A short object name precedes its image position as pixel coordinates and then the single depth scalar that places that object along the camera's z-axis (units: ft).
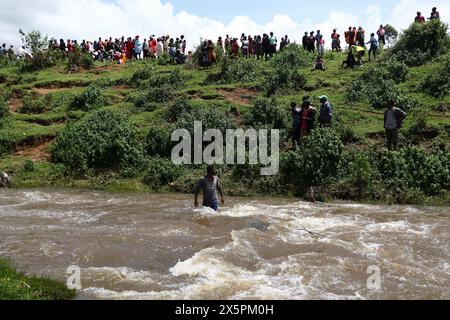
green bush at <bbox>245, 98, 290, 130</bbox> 65.69
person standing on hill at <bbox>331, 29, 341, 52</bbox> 106.63
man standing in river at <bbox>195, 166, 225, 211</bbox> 42.55
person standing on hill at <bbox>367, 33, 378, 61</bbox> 89.56
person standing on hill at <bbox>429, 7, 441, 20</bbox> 87.25
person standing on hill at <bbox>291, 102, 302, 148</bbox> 59.00
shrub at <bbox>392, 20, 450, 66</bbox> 82.79
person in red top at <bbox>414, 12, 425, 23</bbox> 90.79
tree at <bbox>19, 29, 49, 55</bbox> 114.83
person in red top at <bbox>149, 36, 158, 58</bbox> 113.09
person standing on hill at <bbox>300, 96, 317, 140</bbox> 58.23
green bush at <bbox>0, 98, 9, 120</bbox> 76.69
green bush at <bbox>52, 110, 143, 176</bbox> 60.80
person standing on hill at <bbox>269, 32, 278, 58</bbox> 100.12
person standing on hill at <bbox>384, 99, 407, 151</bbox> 54.39
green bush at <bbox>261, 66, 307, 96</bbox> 79.77
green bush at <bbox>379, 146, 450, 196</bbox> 50.42
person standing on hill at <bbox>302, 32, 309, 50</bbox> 103.81
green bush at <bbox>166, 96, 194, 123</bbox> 71.72
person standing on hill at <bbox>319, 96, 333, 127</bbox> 58.85
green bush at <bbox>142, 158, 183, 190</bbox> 57.47
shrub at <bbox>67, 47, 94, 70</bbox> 106.47
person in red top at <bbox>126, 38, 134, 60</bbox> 114.73
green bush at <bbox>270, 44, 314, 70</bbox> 92.38
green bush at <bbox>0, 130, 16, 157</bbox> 66.80
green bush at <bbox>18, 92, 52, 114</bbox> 82.43
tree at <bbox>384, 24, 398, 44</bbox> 173.39
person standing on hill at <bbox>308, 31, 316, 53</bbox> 103.14
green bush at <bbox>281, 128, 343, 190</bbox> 53.31
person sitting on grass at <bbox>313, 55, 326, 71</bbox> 89.28
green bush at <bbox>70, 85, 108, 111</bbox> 79.87
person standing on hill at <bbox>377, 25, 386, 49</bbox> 98.68
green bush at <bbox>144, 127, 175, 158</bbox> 62.34
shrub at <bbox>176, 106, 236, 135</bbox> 64.28
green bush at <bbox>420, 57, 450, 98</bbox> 69.05
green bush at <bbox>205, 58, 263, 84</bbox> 86.89
